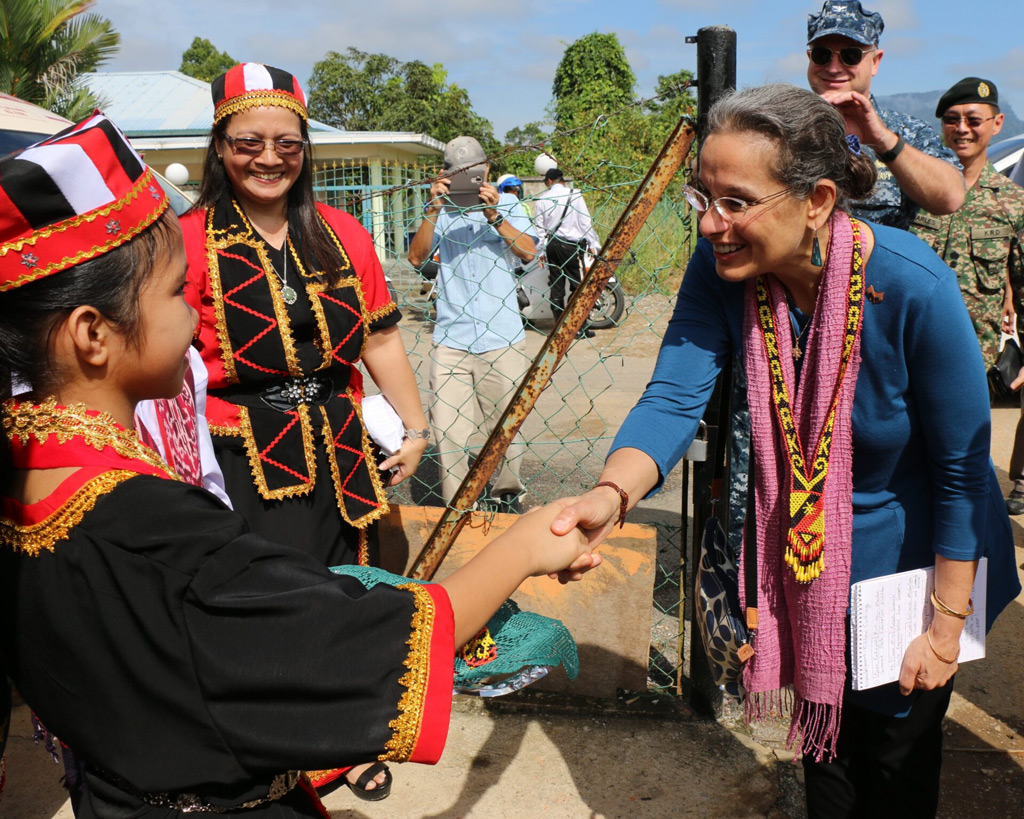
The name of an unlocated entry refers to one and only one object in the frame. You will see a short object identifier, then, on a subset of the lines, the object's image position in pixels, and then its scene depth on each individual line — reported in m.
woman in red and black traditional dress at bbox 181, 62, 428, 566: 2.56
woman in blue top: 1.73
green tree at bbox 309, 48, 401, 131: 38.94
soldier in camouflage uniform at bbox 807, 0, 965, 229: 2.40
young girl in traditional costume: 1.15
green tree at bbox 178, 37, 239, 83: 45.91
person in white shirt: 7.34
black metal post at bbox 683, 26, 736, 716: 2.46
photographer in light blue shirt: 4.84
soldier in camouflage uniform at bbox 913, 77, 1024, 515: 4.64
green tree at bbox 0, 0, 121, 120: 12.85
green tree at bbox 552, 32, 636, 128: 31.62
